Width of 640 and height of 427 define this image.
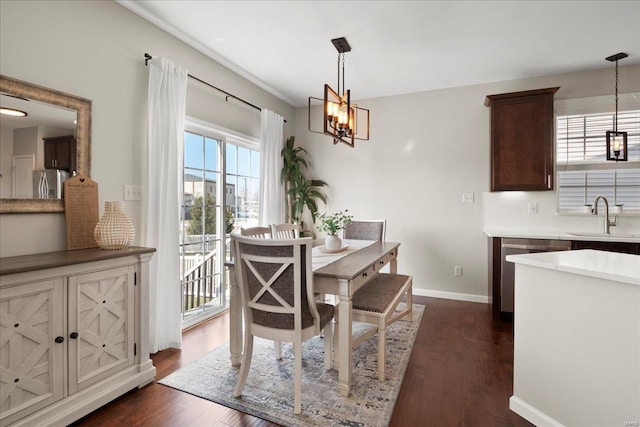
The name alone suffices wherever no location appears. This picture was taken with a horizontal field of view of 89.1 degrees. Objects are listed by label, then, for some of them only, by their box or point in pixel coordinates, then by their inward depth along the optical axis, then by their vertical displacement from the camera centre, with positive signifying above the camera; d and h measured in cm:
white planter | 281 -27
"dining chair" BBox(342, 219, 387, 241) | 370 -21
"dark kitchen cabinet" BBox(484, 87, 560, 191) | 350 +81
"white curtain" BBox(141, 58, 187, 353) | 262 +9
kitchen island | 137 -60
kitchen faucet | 343 +2
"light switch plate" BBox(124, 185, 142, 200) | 251 +15
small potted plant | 277 -18
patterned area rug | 185 -115
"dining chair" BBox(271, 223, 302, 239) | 300 -18
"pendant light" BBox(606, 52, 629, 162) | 323 +72
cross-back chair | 183 -48
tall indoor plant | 464 +40
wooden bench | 221 -66
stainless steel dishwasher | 326 -39
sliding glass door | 323 +2
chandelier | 247 +76
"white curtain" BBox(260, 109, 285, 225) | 416 +56
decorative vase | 212 -12
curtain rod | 265 +129
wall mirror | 185 +42
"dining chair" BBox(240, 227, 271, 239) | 261 -17
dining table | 201 -45
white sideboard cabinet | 154 -66
